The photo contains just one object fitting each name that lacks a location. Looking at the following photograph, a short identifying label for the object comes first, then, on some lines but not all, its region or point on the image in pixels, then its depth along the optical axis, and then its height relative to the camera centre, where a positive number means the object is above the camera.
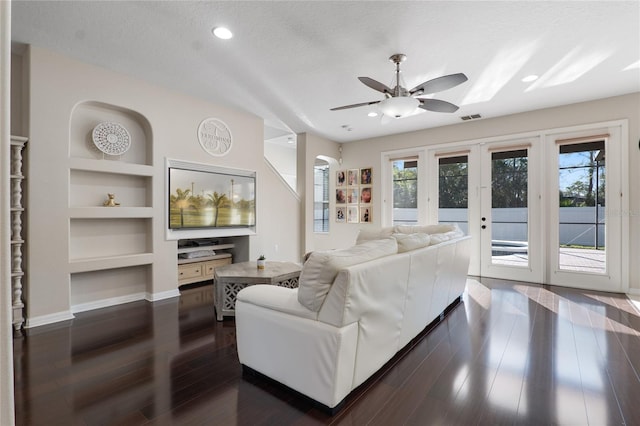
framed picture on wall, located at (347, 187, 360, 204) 6.88 +0.37
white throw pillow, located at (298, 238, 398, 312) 1.78 -0.34
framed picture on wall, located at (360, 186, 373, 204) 6.69 +0.39
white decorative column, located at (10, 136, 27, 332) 2.92 -0.11
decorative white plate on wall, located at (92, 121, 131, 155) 3.63 +0.87
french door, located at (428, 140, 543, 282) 4.99 +0.15
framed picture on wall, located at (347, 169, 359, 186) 6.89 +0.77
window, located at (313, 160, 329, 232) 7.90 +0.39
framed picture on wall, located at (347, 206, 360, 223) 6.86 -0.05
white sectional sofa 1.73 -0.65
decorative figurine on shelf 3.73 +0.13
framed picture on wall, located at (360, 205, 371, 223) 6.68 -0.03
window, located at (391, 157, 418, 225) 6.17 +0.43
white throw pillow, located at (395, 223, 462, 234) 4.21 -0.23
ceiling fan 2.77 +1.12
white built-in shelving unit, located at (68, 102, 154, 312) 3.53 -0.01
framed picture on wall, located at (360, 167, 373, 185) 6.68 +0.76
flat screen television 4.24 +0.23
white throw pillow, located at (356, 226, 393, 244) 4.40 -0.30
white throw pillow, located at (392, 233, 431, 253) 2.50 -0.24
